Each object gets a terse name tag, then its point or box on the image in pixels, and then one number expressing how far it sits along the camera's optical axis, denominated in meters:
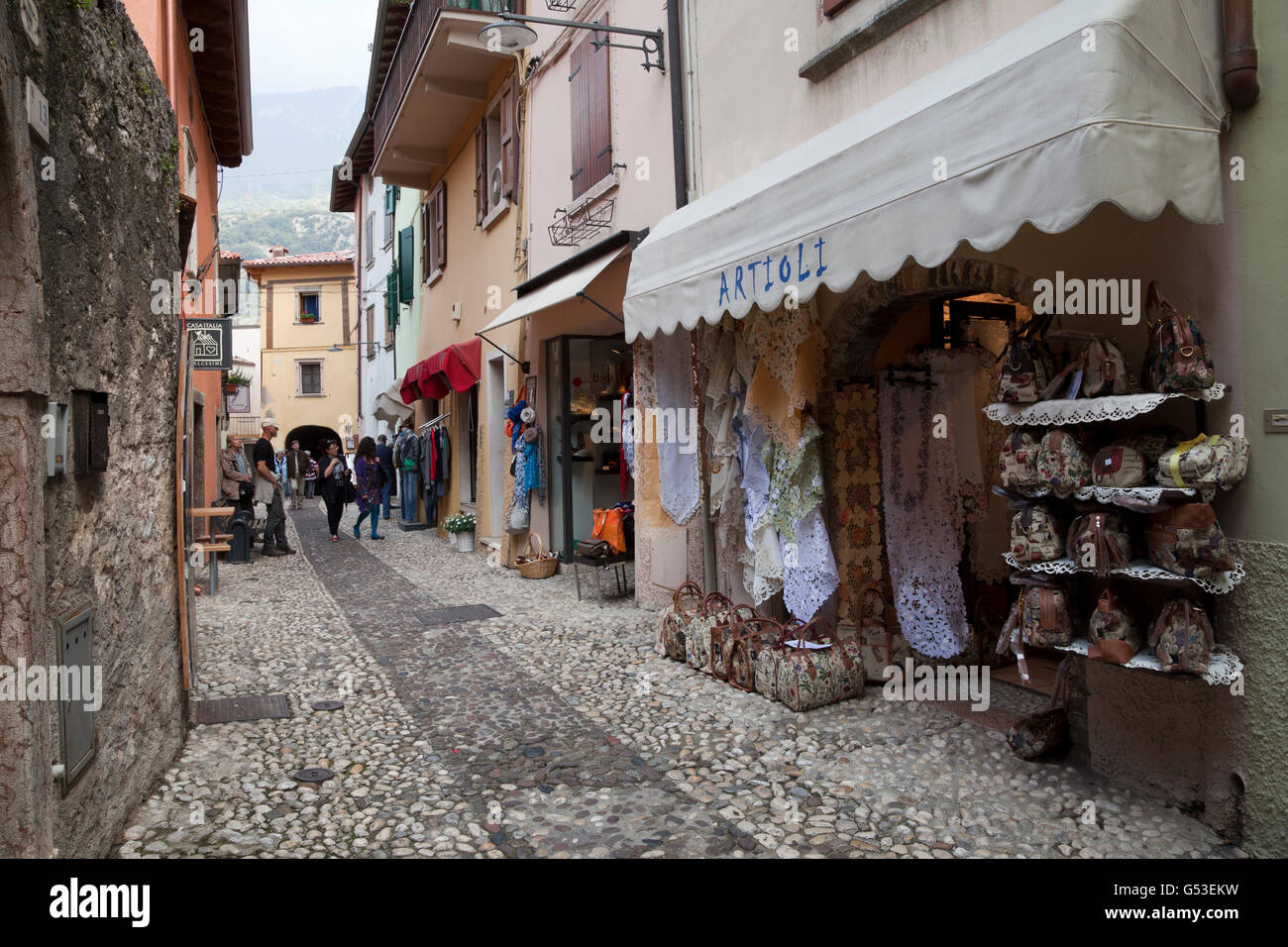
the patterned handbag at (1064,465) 3.40
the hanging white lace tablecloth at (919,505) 5.36
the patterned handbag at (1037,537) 3.50
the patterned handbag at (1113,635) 3.30
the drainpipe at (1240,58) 3.09
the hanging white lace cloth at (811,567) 5.17
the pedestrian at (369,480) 14.18
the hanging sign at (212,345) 8.86
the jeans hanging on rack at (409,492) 15.92
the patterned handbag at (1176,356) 3.13
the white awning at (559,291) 7.30
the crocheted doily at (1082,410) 3.17
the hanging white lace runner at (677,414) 6.17
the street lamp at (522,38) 6.81
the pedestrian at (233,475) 11.16
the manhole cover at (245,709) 4.98
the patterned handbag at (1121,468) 3.27
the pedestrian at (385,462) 15.98
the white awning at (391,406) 17.01
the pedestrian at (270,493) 11.94
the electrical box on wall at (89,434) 3.07
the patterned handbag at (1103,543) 3.26
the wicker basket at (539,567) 9.83
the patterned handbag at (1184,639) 3.12
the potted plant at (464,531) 12.35
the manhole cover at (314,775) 4.08
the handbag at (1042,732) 4.07
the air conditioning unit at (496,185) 11.73
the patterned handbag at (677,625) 6.05
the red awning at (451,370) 12.05
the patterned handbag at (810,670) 4.93
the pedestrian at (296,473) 23.70
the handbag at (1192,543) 3.05
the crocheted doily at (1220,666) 3.12
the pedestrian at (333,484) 13.95
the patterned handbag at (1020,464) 3.54
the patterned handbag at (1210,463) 3.04
